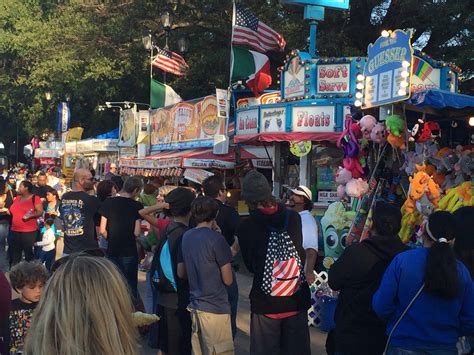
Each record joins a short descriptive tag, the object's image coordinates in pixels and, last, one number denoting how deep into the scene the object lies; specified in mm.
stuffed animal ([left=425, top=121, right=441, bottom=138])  6883
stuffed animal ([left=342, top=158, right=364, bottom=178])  7902
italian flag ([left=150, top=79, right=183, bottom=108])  20547
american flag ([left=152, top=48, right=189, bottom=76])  18562
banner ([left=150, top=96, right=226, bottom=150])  17438
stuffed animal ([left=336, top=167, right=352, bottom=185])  7805
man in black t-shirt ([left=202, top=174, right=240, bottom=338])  5418
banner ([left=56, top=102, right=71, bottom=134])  31627
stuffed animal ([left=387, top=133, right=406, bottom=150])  6945
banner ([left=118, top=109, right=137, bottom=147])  23156
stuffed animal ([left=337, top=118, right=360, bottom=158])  7859
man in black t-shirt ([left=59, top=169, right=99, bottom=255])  6516
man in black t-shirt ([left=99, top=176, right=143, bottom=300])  6234
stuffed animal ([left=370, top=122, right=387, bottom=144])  7152
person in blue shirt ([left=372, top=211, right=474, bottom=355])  3125
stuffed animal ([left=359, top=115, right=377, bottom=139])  7332
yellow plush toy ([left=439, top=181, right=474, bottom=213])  6484
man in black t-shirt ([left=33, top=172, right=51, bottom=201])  9680
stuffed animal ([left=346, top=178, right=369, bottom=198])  7406
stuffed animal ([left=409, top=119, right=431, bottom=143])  6797
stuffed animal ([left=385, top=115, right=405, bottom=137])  6789
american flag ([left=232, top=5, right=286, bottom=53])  14945
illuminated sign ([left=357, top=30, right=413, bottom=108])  6555
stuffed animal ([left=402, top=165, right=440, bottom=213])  6555
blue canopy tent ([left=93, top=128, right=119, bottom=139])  28391
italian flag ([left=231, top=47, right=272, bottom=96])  15523
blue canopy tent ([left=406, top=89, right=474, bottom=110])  6172
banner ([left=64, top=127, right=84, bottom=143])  31406
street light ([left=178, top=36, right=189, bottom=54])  19062
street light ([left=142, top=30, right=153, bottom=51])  18625
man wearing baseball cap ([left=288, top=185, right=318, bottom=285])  4875
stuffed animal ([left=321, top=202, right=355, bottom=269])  7156
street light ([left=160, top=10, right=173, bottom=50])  17859
